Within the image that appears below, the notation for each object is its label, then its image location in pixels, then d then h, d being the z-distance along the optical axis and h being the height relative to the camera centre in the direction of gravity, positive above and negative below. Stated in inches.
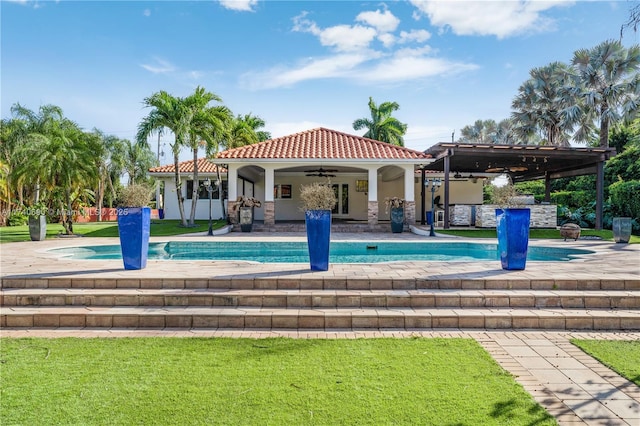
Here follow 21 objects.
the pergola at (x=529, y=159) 647.1 +91.5
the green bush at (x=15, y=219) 945.7 -29.7
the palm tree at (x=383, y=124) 1254.9 +276.5
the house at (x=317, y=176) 690.2 +73.4
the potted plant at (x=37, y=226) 527.3 -26.1
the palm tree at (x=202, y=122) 709.3 +159.1
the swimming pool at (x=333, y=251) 372.5 -49.3
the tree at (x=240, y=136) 909.2 +179.3
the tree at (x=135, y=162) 1358.8 +171.9
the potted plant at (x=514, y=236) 269.9 -20.6
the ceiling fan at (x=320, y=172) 847.6 +79.7
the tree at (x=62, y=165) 539.8 +60.3
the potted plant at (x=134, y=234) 267.4 -18.9
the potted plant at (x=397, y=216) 665.6 -15.2
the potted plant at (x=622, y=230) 518.0 -31.2
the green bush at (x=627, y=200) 701.9 +13.7
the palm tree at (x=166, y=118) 692.7 +161.7
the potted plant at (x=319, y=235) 263.0 -19.2
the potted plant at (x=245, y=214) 669.3 -11.9
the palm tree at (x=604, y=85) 891.4 +295.1
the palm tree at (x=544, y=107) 1009.5 +280.7
